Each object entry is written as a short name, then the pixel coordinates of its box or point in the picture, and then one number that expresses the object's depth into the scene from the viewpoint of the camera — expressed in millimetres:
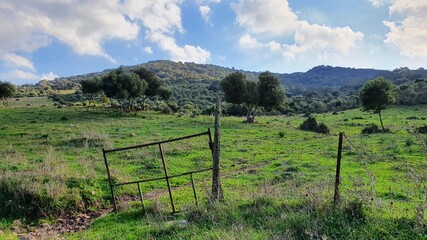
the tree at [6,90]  63531
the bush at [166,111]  62844
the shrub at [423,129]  38575
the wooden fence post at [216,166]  11398
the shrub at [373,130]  42325
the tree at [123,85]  56134
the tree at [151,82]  66875
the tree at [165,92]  67812
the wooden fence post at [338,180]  8852
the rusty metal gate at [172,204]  11518
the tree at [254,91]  55531
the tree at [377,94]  47903
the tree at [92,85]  65812
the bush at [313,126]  45394
